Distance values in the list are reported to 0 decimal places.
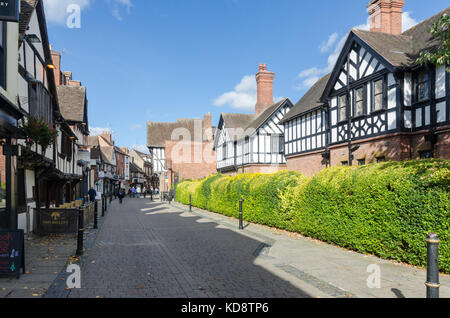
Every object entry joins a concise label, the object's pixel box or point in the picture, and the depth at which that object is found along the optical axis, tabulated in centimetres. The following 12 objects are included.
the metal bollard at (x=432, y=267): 426
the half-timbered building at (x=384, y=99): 1437
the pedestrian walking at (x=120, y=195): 3766
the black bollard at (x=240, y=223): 1467
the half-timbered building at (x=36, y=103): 1148
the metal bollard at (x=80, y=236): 905
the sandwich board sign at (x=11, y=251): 655
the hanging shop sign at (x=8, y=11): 675
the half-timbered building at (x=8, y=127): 770
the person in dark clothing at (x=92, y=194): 2970
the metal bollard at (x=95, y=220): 1505
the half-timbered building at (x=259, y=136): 3244
